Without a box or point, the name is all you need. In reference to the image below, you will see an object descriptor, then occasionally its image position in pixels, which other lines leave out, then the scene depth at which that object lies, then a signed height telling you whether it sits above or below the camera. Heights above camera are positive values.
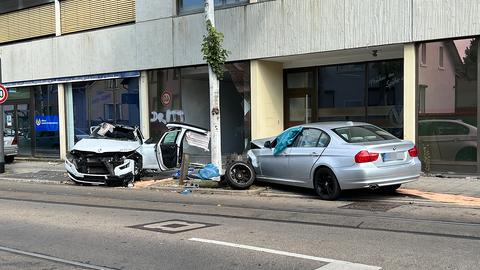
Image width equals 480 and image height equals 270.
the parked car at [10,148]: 22.08 -1.24
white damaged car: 14.11 -1.04
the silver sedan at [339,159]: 9.88 -0.92
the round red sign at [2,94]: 18.47 +0.88
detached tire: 12.26 -1.42
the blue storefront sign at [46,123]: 22.97 -0.22
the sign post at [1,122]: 18.45 -0.13
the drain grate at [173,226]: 8.00 -1.76
